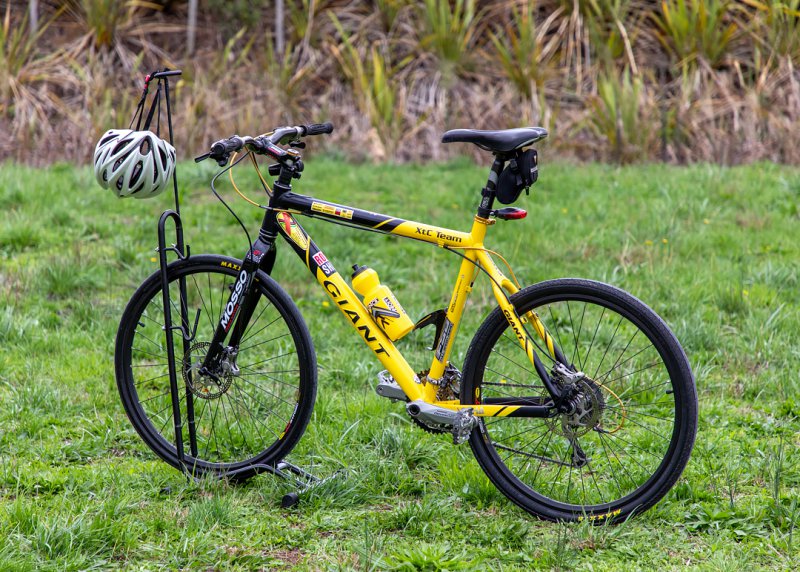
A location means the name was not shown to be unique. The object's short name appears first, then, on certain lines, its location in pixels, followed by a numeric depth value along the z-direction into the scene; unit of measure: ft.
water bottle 23.07
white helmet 22.17
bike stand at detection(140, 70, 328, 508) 23.41
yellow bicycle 21.70
